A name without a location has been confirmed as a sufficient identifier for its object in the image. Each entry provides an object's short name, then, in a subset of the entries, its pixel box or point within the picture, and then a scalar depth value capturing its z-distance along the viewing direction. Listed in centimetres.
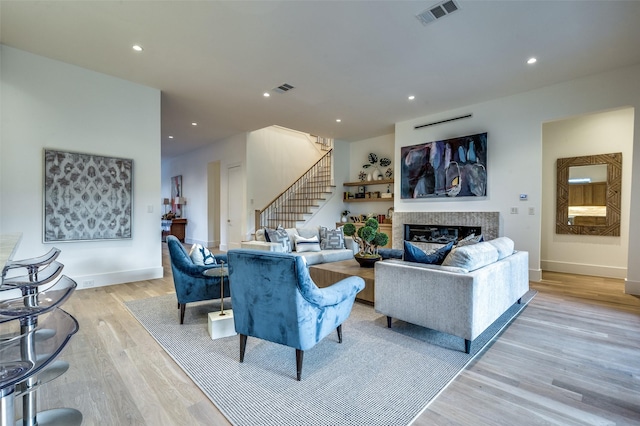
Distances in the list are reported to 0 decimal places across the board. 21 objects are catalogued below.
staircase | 770
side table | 262
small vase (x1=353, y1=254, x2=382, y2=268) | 372
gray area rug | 165
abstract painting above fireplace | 530
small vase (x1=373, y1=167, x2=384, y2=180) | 772
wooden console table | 978
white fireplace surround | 513
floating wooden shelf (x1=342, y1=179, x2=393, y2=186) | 731
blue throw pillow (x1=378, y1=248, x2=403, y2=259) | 420
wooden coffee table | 335
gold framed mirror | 496
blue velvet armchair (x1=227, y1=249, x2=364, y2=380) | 189
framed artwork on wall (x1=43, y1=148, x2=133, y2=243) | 386
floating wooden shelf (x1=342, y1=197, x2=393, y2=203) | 761
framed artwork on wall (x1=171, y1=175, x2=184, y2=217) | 1035
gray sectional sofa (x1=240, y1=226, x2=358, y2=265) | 457
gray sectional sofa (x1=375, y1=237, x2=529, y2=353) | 226
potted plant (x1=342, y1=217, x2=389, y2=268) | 368
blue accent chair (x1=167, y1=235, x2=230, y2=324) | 291
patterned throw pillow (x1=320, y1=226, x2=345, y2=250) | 509
